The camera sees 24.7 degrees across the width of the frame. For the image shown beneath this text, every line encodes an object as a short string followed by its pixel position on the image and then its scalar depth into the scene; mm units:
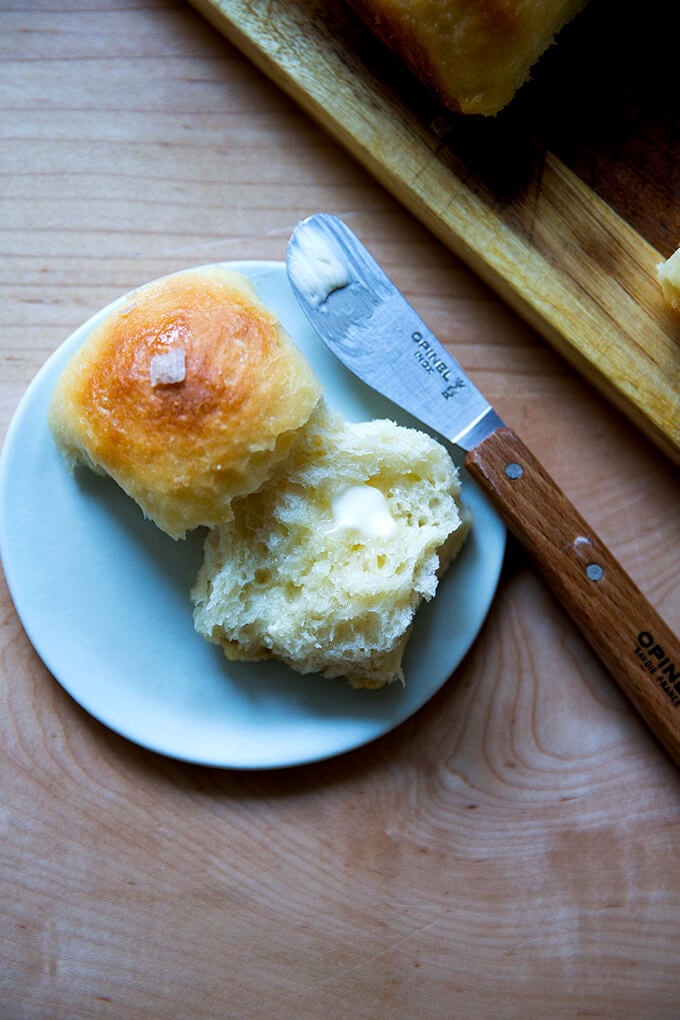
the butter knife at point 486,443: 356
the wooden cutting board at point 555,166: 364
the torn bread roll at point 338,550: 344
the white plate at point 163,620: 361
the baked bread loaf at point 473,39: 345
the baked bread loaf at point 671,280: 354
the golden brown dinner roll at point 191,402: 335
